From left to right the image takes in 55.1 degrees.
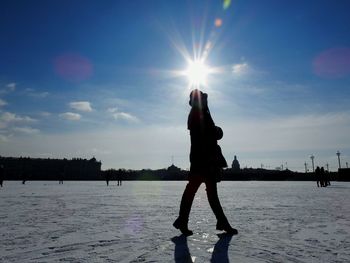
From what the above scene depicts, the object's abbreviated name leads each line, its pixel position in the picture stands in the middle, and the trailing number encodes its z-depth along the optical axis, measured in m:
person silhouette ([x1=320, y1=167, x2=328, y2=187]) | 25.61
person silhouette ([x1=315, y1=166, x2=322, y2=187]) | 26.23
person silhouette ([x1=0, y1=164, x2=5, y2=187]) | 24.88
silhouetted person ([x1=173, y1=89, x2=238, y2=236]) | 4.22
